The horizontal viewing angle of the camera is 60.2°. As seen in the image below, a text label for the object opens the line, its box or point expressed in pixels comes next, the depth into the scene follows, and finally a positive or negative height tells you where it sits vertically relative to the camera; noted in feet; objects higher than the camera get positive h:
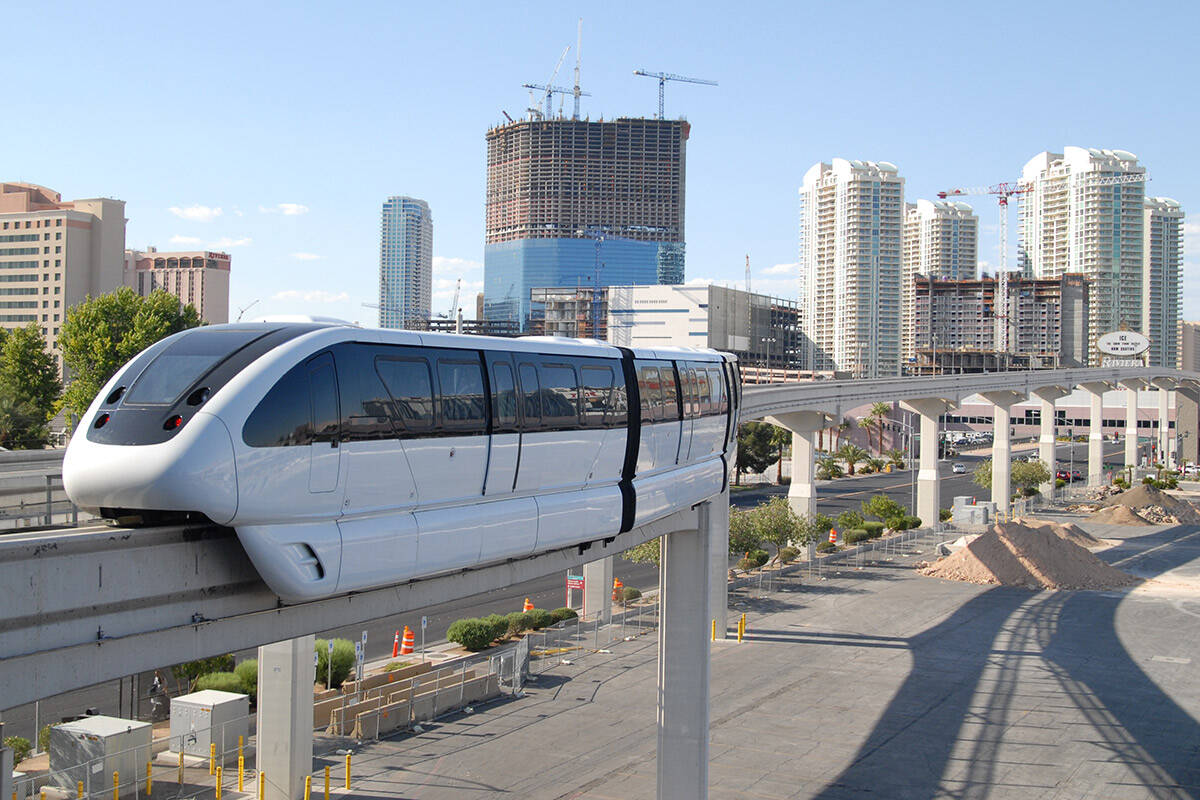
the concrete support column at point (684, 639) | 69.77 -15.50
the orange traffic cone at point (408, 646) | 109.09 -25.10
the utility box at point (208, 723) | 73.90 -22.79
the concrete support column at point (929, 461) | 204.85 -8.27
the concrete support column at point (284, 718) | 66.80 -20.11
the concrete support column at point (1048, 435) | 270.87 -3.76
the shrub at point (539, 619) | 120.67 -24.23
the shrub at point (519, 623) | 118.42 -24.19
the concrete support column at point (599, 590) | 123.65 -21.21
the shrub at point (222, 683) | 84.58 -22.59
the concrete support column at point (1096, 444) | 303.48 -6.52
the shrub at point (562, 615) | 123.95 -24.27
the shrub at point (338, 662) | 92.84 -22.97
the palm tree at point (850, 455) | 336.29 -12.31
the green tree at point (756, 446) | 279.28 -8.10
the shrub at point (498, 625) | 113.09 -23.52
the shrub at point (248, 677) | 86.53 -22.57
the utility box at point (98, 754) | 64.80 -22.12
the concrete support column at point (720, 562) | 123.34 -17.93
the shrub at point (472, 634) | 110.52 -23.85
